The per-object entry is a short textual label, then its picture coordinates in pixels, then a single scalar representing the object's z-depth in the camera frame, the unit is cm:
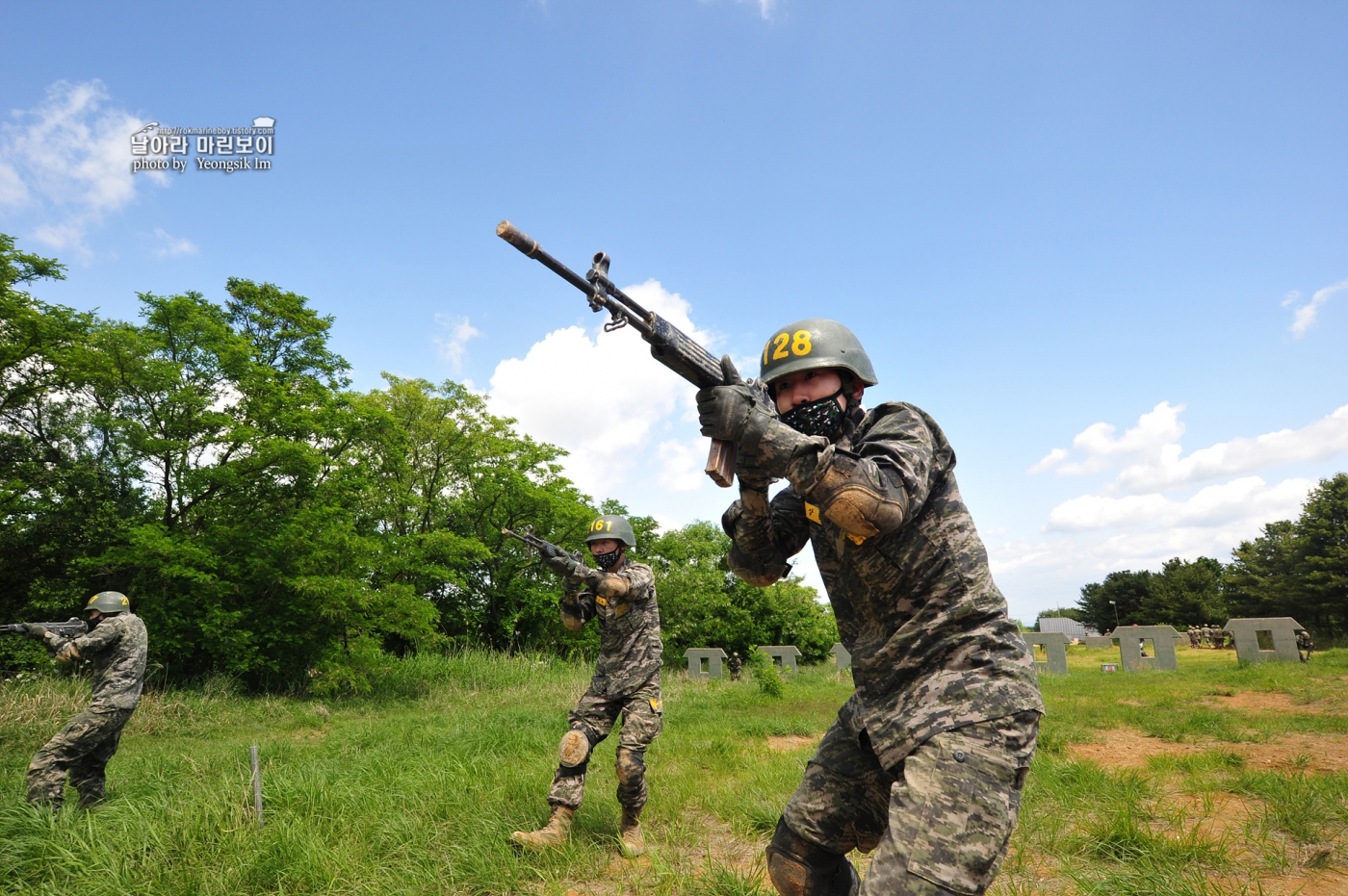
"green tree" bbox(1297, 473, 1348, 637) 3550
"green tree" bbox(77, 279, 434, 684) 1567
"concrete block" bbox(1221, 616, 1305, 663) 1653
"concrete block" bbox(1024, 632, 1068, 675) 1783
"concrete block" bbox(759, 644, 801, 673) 2225
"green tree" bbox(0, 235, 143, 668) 1602
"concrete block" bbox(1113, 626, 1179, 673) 1722
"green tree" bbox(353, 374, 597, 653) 2688
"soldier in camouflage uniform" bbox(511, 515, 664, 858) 512
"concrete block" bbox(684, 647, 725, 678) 2069
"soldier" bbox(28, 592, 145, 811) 651
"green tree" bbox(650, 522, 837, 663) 3170
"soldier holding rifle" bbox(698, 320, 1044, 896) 207
